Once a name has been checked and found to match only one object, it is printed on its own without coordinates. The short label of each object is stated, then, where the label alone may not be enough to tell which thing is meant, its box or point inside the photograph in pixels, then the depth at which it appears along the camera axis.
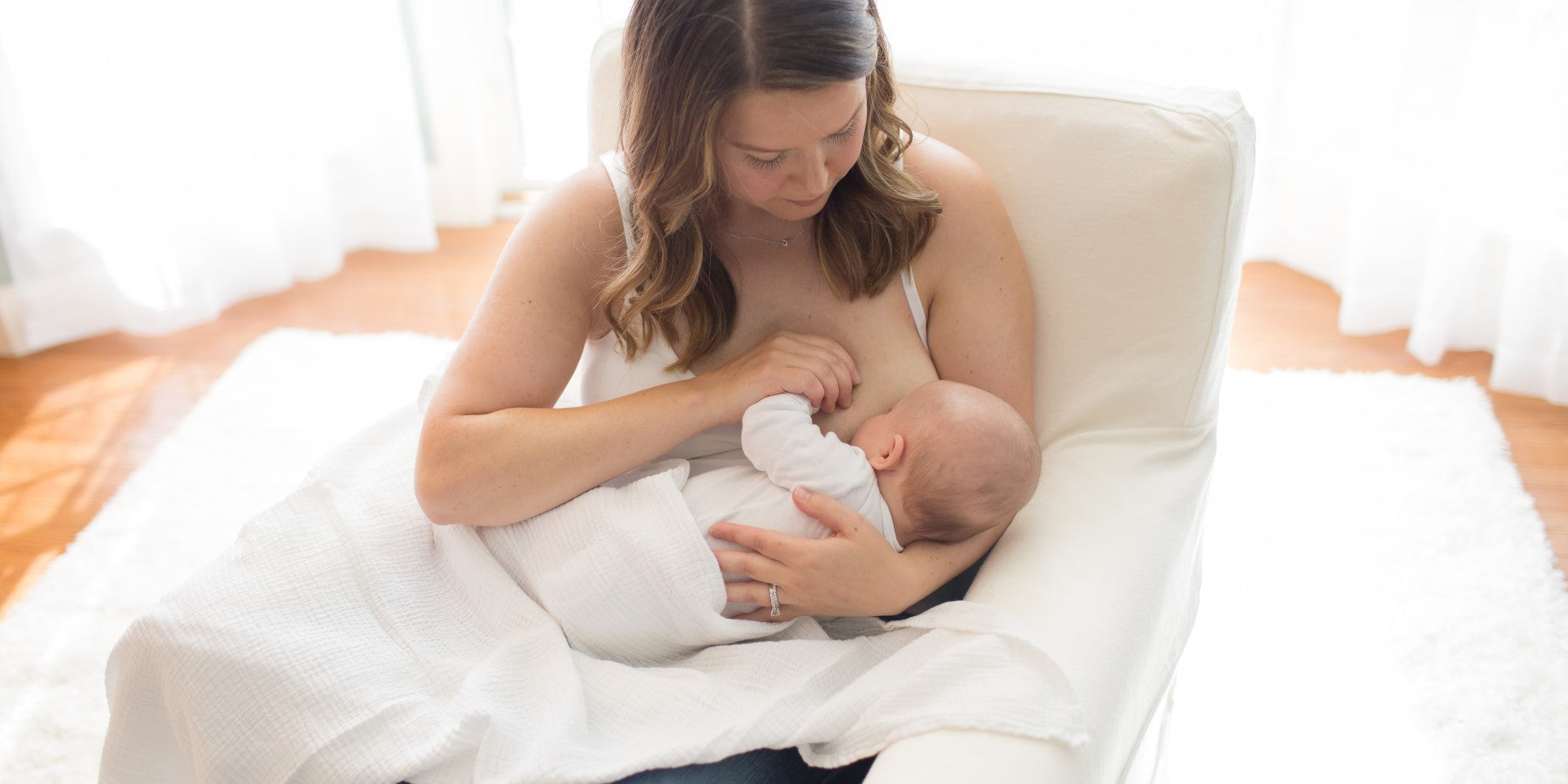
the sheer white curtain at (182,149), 3.03
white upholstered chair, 1.32
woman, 1.25
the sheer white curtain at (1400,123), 2.59
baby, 1.35
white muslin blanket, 1.21
